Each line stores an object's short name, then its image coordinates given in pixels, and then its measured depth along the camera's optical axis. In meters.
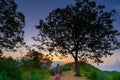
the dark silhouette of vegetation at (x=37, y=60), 15.35
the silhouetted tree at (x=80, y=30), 15.49
